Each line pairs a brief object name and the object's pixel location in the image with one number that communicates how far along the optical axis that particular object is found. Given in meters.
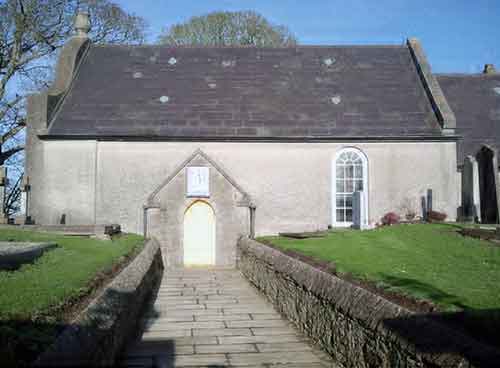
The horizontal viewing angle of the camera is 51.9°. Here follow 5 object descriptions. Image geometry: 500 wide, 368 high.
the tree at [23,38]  29.57
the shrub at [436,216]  21.25
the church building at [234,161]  21.38
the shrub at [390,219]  21.72
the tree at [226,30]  42.56
